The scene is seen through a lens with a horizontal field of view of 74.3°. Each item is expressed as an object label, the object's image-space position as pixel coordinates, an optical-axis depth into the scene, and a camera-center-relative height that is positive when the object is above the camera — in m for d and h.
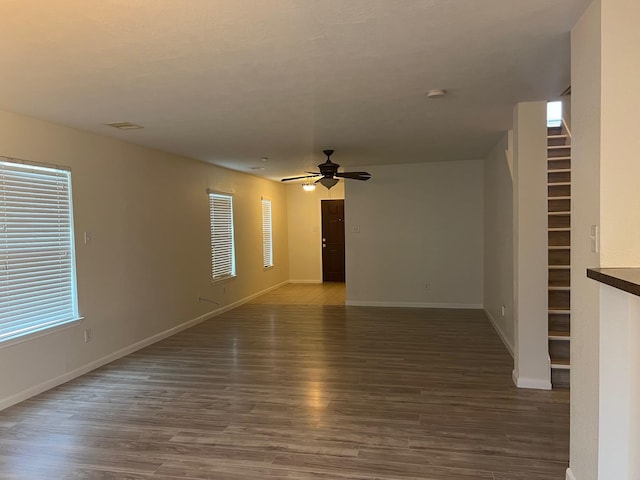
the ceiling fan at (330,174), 5.53 +0.68
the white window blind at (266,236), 8.97 -0.19
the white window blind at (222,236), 6.84 -0.13
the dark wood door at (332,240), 10.34 -0.36
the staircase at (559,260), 3.71 -0.40
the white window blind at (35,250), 3.46 -0.15
